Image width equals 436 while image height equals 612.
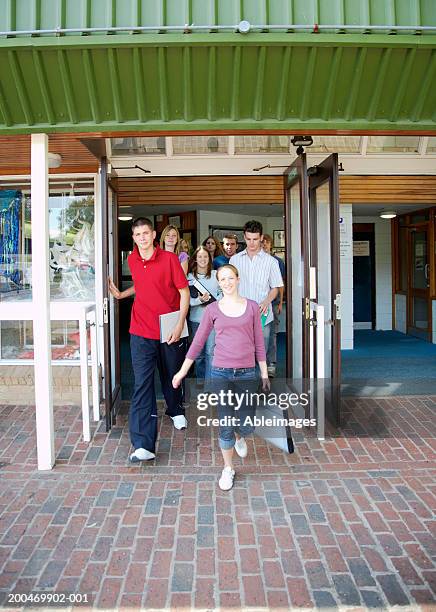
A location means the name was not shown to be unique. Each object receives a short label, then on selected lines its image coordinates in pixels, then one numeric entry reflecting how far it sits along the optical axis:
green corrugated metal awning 3.39
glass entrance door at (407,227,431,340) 9.48
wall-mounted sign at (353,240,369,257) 10.93
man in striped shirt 4.97
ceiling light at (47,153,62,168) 5.07
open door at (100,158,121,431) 4.68
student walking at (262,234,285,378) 5.39
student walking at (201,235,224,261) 5.97
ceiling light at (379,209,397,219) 9.57
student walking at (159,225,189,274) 5.25
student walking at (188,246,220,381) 5.42
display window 6.11
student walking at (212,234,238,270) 5.66
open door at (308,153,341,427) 4.67
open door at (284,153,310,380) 4.81
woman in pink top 3.70
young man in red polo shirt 4.12
